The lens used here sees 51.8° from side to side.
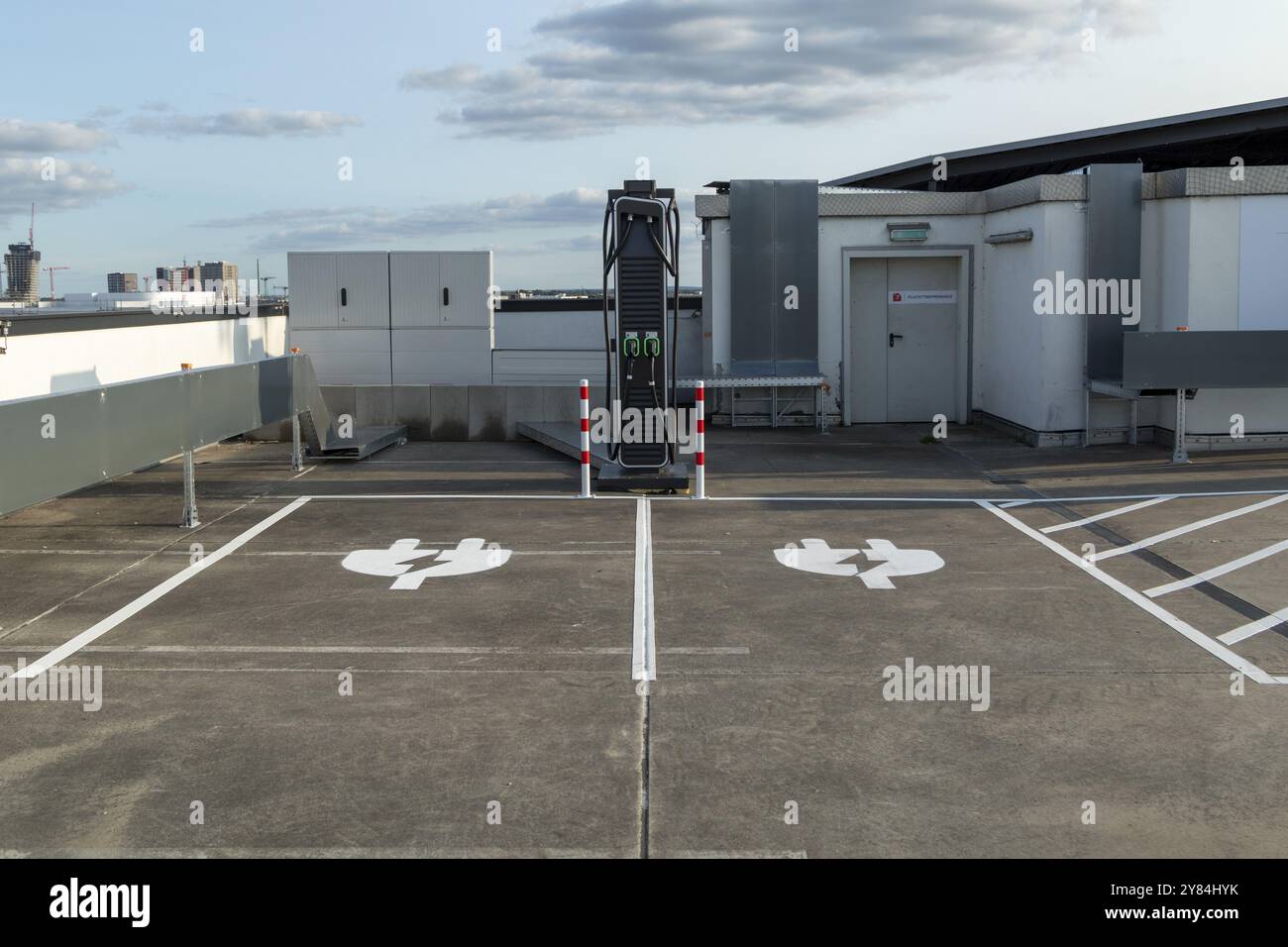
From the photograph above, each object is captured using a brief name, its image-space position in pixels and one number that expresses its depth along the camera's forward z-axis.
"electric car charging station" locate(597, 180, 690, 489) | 14.37
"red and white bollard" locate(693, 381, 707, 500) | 13.97
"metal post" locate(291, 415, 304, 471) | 16.16
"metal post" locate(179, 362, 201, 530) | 12.28
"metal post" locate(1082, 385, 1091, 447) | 17.78
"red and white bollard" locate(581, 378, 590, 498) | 14.14
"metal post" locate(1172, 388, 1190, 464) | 16.17
